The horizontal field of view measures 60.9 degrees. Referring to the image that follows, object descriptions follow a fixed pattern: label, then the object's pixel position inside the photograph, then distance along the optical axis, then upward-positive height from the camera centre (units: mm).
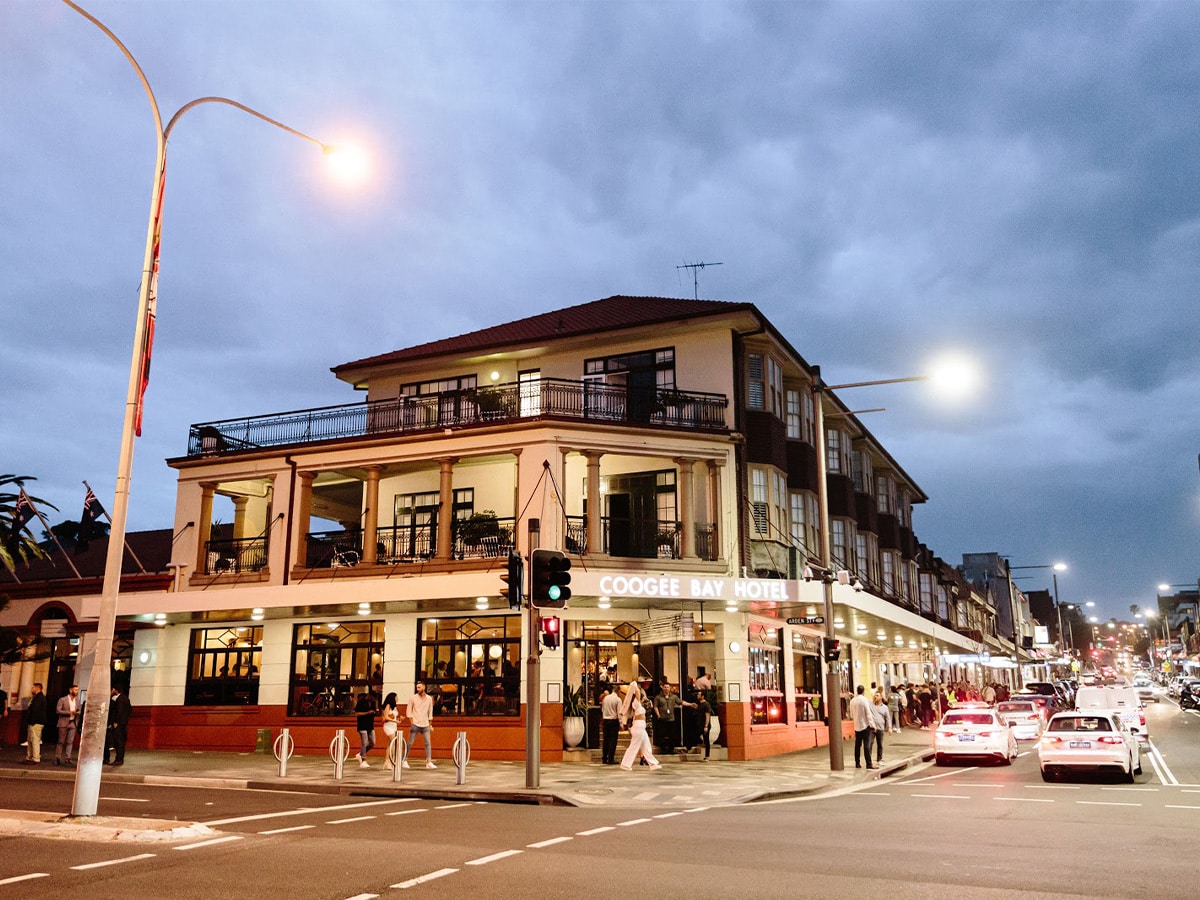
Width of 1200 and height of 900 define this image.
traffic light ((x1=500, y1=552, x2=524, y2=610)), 17469 +1699
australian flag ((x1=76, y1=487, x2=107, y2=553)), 32469 +5083
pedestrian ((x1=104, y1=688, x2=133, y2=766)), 22859 -947
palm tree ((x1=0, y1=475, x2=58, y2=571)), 25406 +3807
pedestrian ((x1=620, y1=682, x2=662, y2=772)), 21578 -1224
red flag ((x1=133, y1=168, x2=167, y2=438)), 13805 +4824
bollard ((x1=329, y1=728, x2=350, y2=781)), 19188 -1253
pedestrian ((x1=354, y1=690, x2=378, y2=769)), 23406 -938
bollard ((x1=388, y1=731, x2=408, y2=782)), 19234 -1349
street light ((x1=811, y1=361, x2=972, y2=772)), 21203 +1615
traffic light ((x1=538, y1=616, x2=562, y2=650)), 17375 +847
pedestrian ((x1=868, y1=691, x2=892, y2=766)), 22984 -900
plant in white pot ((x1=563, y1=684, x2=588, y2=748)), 24422 -801
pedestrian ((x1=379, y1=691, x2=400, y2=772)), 22625 -677
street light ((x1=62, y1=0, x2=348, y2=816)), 12477 +2399
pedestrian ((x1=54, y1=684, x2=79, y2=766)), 23656 -966
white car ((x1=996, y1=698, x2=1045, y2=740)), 33156 -1209
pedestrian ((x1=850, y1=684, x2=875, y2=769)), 22469 -840
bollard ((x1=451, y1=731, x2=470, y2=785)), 18391 -1317
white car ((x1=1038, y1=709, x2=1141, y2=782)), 18766 -1176
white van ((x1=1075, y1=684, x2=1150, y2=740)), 30938 -579
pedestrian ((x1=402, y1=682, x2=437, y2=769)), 22672 -735
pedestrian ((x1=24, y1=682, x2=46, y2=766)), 23641 -983
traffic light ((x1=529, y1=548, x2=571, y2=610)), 17250 +1650
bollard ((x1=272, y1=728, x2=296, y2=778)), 19875 -1289
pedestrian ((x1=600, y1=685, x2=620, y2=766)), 23391 -978
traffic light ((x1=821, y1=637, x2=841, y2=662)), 21375 +656
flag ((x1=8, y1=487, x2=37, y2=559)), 25625 +4438
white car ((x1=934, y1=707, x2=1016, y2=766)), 24062 -1289
